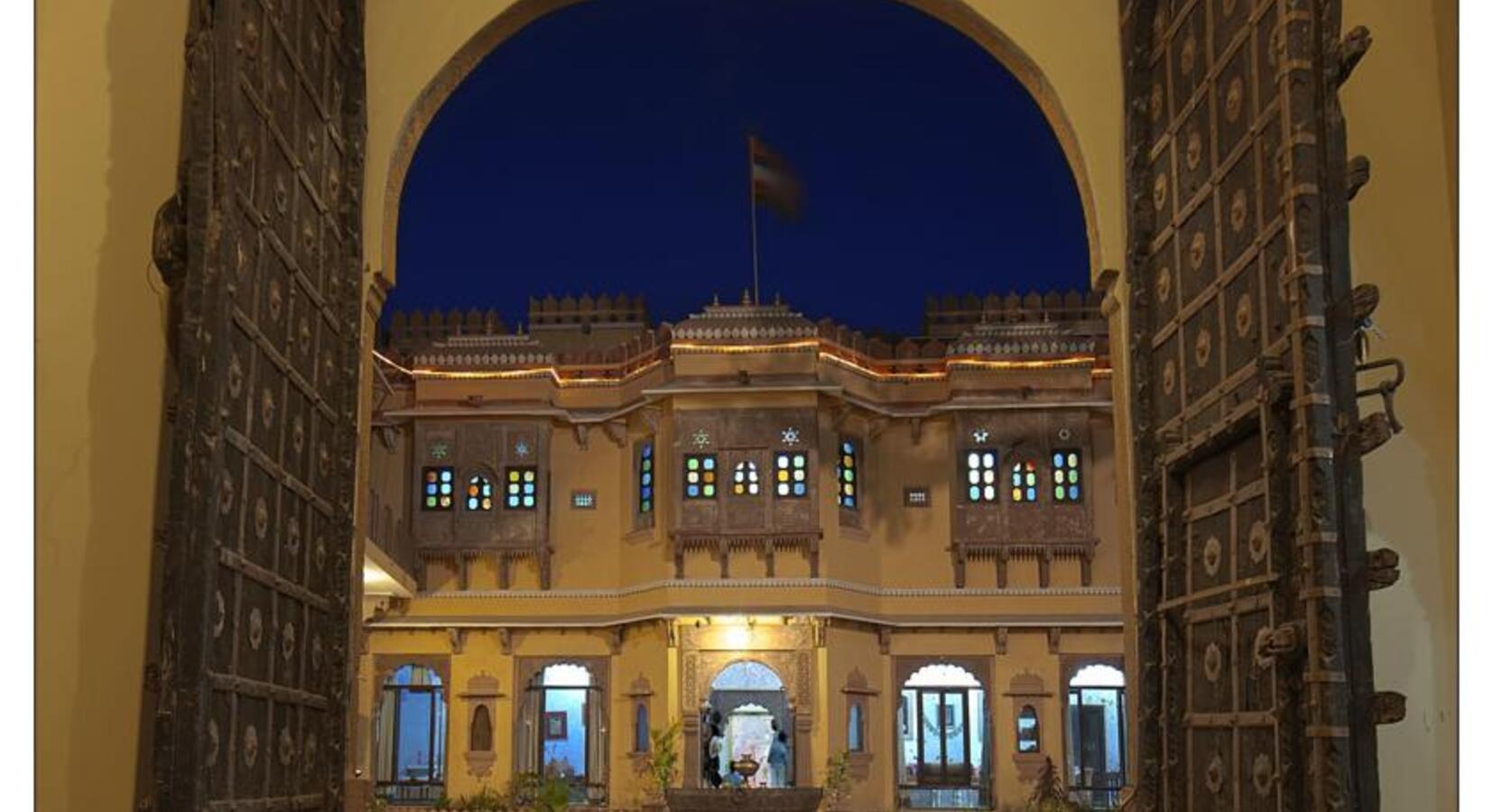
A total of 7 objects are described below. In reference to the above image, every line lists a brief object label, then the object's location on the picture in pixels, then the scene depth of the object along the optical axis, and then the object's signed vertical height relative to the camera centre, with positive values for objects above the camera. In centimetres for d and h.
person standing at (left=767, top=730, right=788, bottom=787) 2408 -250
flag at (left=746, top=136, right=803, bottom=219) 2464 +607
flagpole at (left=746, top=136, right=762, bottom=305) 2455 +605
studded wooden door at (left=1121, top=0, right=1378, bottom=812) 469 +57
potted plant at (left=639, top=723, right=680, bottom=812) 2277 -242
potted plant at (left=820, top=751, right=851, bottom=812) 2280 -263
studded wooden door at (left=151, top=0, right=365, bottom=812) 500 +62
